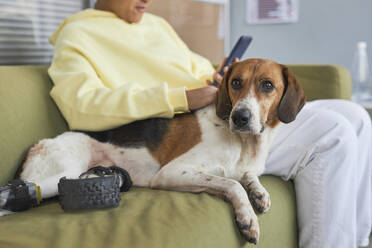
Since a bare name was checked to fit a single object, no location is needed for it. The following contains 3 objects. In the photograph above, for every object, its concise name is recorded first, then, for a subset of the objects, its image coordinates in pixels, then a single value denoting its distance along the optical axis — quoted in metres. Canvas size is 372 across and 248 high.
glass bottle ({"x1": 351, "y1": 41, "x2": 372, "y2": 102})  3.40
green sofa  1.14
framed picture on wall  4.09
